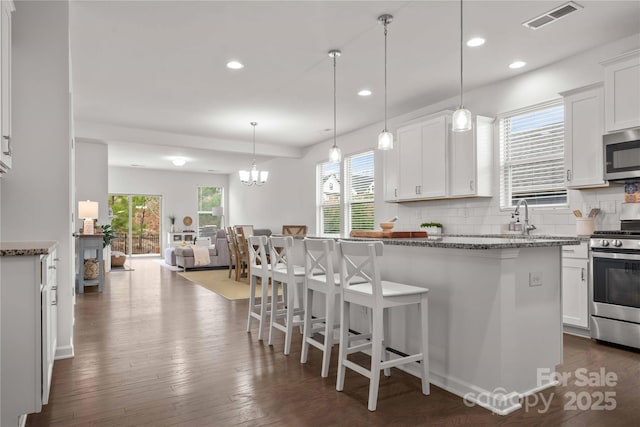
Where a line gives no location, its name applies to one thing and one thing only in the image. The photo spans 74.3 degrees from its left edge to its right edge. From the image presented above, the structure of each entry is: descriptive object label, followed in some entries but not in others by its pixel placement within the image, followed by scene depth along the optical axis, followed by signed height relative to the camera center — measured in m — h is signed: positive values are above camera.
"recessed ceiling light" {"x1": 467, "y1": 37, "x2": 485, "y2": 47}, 3.95 +1.64
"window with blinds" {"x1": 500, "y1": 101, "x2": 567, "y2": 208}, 4.61 +0.67
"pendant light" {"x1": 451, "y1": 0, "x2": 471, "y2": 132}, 3.12 +0.71
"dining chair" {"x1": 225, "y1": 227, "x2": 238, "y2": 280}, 8.28 -0.59
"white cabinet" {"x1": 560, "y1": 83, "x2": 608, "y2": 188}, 3.93 +0.75
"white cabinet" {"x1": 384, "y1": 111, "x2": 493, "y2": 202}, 5.12 +0.71
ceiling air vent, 3.37 +1.65
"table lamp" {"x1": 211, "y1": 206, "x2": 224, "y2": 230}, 13.98 +0.16
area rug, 6.37 -1.19
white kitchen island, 2.44 -0.63
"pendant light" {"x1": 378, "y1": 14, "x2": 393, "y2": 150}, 3.58 +0.69
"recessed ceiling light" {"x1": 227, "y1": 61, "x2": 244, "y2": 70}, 4.52 +1.64
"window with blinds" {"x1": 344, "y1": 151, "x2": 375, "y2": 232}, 7.51 +0.44
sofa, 9.53 -0.84
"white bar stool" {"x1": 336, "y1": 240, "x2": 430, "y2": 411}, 2.46 -0.53
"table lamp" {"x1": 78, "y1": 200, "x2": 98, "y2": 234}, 6.72 +0.05
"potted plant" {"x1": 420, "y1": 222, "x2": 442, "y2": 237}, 5.79 -0.18
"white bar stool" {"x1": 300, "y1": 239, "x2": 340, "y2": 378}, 2.97 -0.55
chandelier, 8.06 +0.77
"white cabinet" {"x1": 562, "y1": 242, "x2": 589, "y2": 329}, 3.89 -0.68
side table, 6.60 -0.60
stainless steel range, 3.49 -0.58
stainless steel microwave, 3.61 +0.51
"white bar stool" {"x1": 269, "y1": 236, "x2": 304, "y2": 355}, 3.51 -0.57
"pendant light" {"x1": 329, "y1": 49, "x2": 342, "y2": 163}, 4.26 +0.66
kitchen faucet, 4.57 -0.13
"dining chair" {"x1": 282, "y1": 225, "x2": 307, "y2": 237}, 8.78 -0.29
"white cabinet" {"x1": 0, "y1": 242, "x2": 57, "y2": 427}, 2.12 -0.61
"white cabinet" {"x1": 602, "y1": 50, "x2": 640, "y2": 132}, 3.56 +1.06
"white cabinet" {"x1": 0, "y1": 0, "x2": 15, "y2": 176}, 2.44 +0.80
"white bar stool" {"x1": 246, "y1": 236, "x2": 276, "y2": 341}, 3.96 -0.57
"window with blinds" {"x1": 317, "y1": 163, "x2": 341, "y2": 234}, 8.48 +0.36
